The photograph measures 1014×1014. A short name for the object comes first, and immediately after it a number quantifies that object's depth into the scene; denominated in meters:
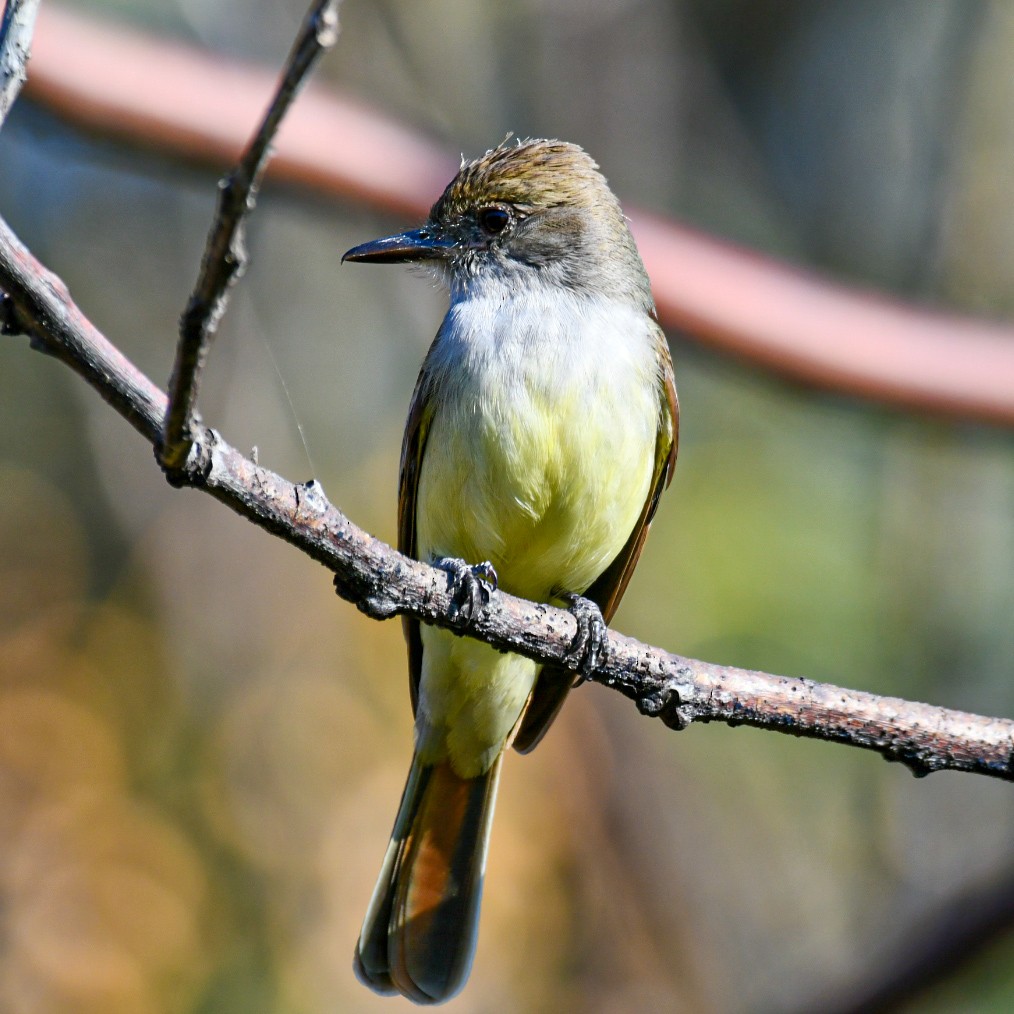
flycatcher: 3.62
